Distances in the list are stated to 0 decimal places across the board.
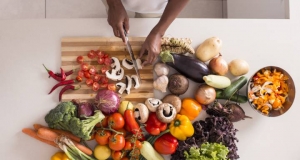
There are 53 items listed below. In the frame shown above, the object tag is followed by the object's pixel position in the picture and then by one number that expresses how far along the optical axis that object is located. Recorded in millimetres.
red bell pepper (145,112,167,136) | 1287
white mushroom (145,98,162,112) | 1303
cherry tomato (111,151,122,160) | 1279
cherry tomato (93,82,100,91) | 1319
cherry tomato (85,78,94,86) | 1319
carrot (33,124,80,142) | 1293
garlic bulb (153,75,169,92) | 1313
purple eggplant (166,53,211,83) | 1312
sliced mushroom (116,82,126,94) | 1334
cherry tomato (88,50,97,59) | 1326
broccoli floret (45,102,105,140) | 1227
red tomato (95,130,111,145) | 1268
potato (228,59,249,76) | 1353
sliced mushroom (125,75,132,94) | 1333
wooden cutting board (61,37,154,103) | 1338
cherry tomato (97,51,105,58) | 1324
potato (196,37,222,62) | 1326
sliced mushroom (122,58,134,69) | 1342
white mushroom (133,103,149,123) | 1287
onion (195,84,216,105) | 1313
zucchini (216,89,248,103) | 1356
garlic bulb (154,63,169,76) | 1326
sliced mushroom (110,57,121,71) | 1336
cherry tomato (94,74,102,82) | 1320
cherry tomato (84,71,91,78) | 1319
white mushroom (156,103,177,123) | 1271
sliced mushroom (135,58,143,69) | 1350
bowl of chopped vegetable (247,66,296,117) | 1326
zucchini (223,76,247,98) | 1338
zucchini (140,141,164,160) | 1279
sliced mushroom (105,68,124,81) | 1324
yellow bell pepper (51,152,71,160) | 1283
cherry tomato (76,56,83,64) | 1327
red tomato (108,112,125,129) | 1268
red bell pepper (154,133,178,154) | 1290
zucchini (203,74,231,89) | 1296
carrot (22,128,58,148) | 1306
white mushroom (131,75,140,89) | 1340
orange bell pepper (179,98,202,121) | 1314
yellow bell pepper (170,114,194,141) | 1280
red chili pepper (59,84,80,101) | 1318
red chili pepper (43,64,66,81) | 1323
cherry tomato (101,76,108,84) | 1327
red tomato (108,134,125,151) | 1249
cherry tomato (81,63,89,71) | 1317
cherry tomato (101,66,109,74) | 1327
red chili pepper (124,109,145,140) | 1271
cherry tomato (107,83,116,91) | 1323
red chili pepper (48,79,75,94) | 1317
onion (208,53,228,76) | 1327
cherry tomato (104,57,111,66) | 1325
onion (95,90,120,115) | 1273
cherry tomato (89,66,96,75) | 1322
